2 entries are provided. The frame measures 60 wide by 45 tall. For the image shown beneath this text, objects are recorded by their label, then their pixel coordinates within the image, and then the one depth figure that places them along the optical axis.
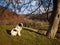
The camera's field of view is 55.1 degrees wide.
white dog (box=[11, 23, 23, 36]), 3.59
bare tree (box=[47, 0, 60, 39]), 4.02
